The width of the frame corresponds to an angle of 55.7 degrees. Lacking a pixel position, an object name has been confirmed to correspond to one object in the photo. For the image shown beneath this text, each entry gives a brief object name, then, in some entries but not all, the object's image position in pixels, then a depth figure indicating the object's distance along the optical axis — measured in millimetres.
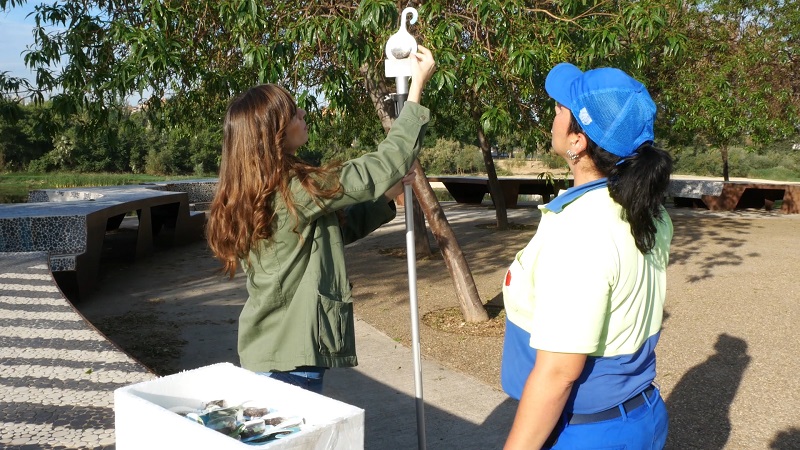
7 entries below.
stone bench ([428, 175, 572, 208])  21594
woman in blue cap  1635
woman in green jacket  2258
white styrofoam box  1712
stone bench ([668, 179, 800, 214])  20672
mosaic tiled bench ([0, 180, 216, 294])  9102
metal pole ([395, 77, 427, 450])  2814
